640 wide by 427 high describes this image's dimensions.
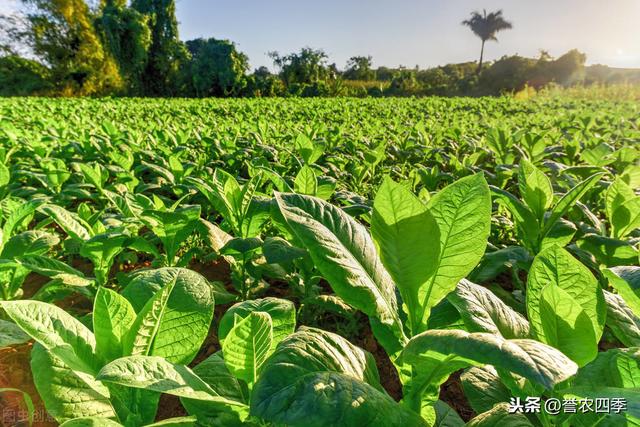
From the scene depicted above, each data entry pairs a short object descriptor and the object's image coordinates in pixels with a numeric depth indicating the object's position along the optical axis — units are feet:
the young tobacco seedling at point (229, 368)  2.24
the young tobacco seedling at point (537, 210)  5.64
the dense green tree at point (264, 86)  121.60
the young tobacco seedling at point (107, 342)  2.78
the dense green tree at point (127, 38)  135.54
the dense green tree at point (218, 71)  126.21
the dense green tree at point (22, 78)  138.21
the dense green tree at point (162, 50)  147.13
